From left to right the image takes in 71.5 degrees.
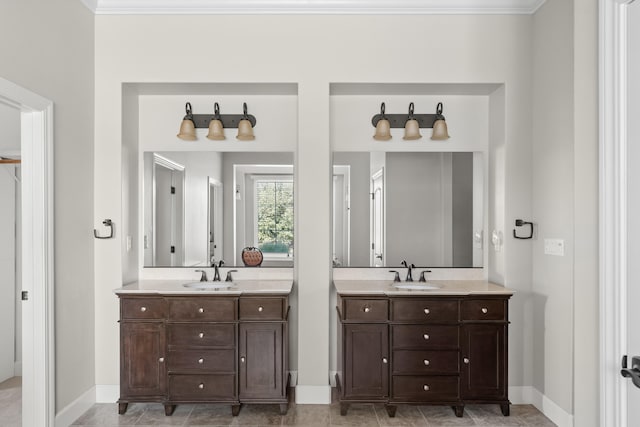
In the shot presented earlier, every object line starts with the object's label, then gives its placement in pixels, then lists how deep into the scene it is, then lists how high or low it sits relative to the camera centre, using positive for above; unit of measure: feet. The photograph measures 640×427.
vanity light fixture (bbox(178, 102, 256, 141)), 11.36 +2.25
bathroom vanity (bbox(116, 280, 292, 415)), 9.87 -3.05
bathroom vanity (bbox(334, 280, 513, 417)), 9.78 -3.08
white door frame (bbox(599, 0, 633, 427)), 4.85 +0.01
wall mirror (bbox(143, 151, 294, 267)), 11.93 +0.05
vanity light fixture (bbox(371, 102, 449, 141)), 11.39 +2.24
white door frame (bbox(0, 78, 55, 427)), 8.87 -1.16
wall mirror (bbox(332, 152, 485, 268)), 11.78 +0.01
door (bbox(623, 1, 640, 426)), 4.67 +0.01
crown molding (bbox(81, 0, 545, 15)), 10.74 +4.93
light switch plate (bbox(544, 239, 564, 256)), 9.56 -0.83
